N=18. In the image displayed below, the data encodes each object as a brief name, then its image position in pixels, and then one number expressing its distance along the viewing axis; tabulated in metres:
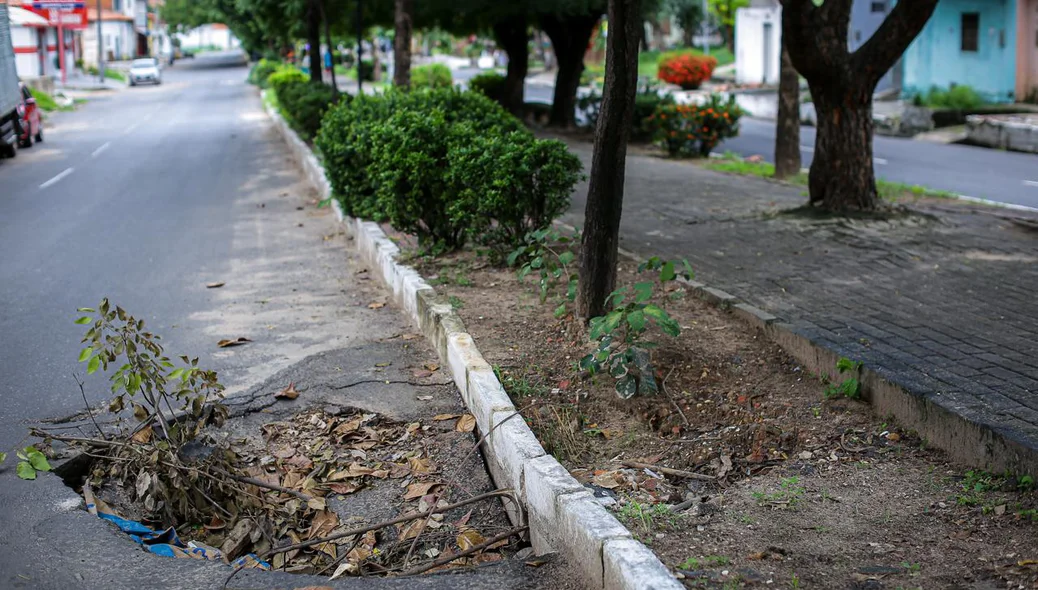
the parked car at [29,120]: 23.59
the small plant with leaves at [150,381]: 5.05
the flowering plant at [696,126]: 19.97
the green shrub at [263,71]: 51.69
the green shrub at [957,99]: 28.77
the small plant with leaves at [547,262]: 6.95
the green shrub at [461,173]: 8.34
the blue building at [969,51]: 29.64
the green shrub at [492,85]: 29.45
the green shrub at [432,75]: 43.52
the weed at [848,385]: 5.54
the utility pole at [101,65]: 56.19
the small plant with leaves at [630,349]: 5.54
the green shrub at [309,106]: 21.77
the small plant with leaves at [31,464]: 4.86
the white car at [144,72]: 59.16
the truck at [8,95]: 21.14
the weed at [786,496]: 4.41
